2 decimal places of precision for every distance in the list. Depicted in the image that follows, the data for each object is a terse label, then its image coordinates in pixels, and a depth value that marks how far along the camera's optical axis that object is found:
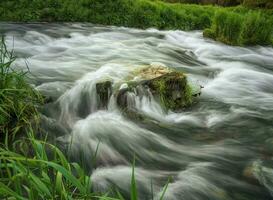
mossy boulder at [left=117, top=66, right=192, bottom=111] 3.01
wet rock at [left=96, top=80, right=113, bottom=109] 3.05
